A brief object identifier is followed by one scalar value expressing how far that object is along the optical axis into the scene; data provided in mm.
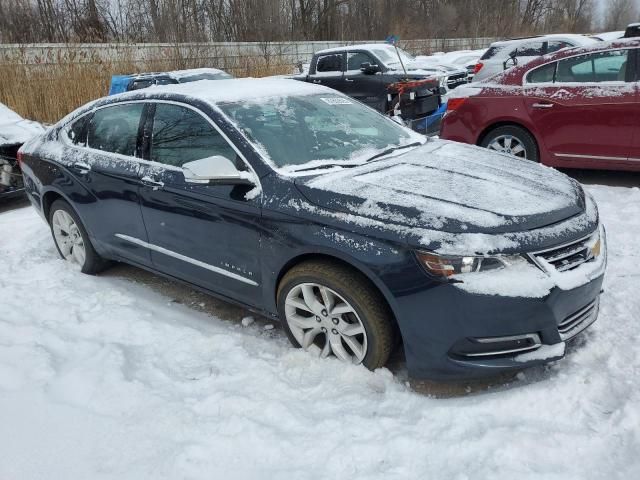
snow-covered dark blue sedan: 2535
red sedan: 5484
